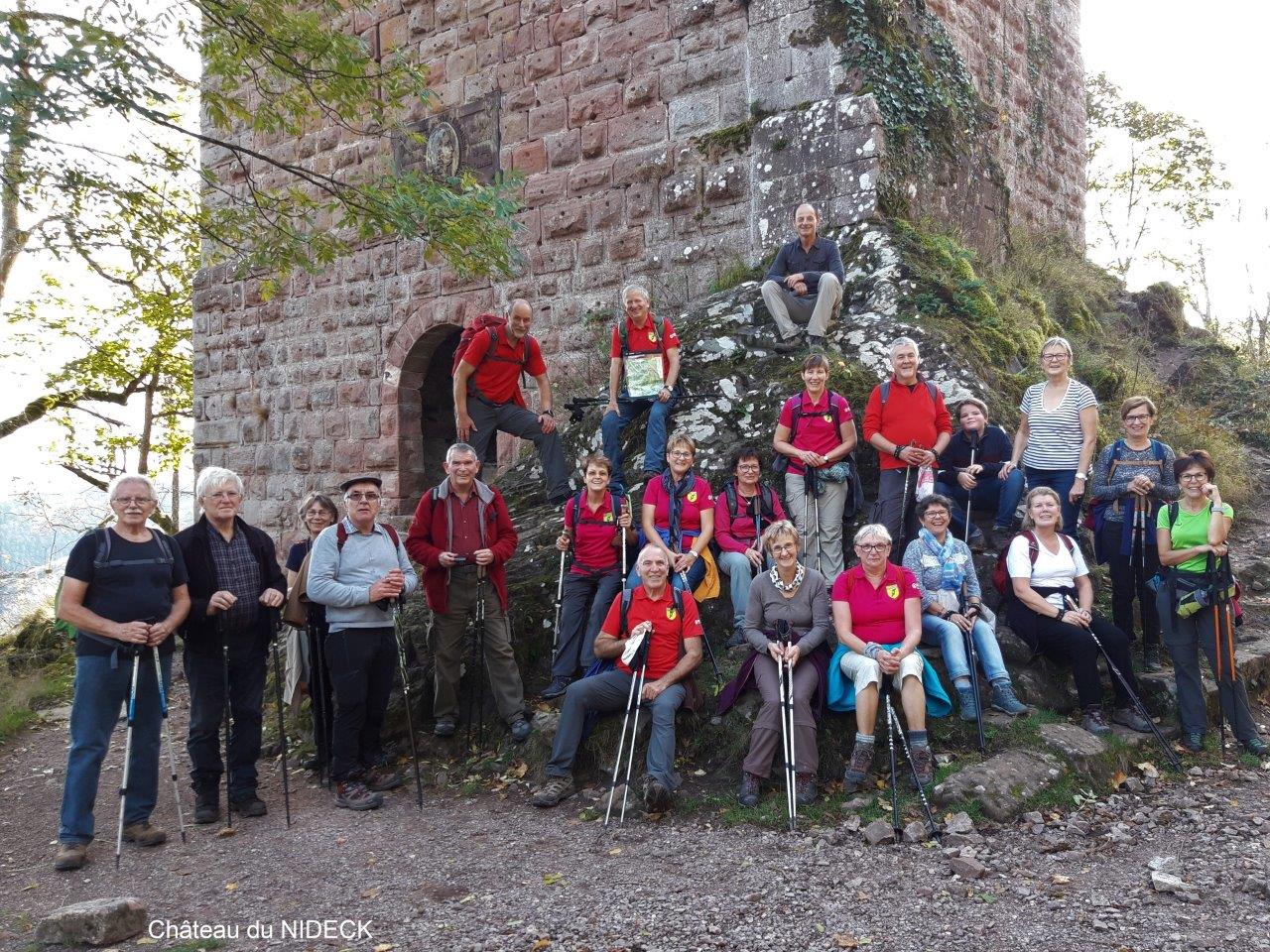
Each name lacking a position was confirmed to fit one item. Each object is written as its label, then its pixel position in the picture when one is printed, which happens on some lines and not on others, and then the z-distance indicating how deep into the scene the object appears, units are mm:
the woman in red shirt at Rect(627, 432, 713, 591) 6375
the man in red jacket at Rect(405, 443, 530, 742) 6391
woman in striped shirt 6453
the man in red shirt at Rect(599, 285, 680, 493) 7461
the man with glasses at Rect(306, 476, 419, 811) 5879
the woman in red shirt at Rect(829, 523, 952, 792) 5148
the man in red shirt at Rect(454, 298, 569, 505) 7766
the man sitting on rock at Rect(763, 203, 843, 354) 8016
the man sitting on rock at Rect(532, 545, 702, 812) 5527
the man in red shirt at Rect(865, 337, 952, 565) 6520
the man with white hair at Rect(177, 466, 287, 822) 5660
